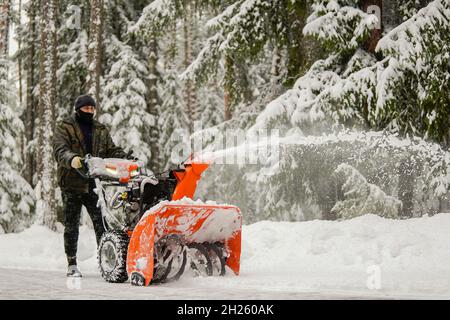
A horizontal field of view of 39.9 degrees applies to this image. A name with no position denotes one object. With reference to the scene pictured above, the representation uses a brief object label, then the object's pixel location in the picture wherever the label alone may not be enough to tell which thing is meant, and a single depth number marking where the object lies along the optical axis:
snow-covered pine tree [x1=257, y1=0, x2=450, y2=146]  9.96
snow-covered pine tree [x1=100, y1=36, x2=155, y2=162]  21.45
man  7.32
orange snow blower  6.46
